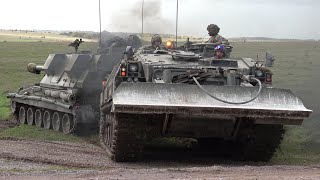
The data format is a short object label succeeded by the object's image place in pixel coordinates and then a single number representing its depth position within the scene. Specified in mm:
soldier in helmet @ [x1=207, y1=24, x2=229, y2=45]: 15797
